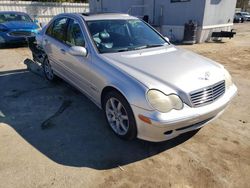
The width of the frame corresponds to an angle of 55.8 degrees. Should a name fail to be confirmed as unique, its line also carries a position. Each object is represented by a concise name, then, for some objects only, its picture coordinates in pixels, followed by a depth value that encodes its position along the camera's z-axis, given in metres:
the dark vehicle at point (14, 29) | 9.96
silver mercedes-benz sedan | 2.79
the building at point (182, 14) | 12.78
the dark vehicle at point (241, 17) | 32.06
